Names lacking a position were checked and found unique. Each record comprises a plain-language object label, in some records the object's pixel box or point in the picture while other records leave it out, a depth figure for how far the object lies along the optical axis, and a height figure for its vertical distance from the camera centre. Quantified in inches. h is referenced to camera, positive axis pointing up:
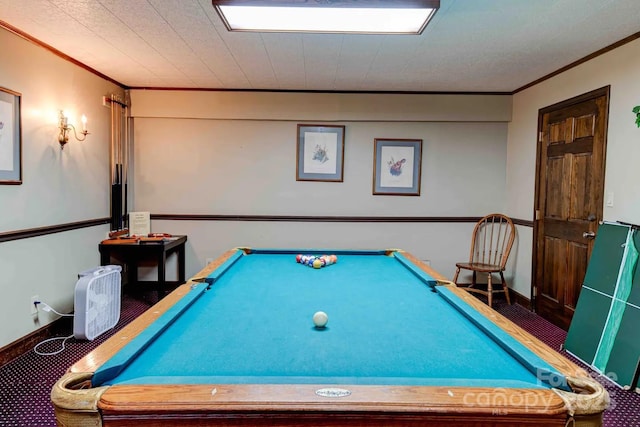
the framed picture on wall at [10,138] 100.8 +13.3
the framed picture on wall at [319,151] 169.5 +19.2
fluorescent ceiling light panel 75.2 +36.5
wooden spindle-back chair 157.5 -18.6
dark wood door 118.0 +1.8
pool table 36.3 -19.0
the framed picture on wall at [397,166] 170.6 +13.7
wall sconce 124.9 +19.6
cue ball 56.1 -17.7
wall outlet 113.2 -33.4
